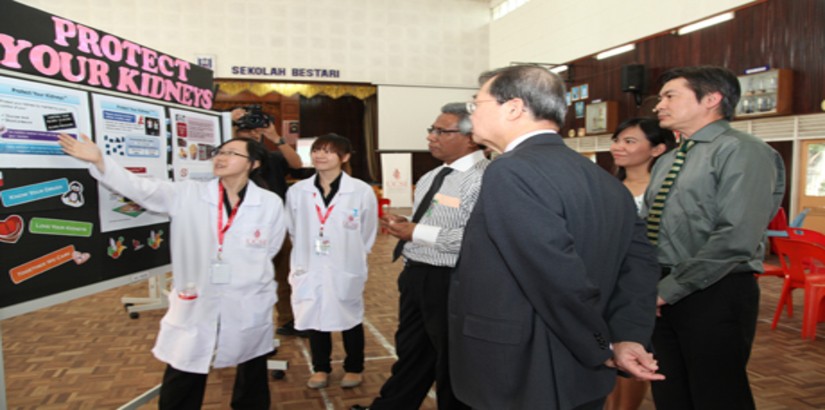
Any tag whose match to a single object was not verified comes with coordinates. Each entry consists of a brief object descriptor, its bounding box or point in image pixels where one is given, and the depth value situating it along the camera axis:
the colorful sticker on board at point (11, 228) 1.95
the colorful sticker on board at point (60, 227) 2.07
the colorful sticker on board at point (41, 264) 2.02
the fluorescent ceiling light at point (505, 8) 14.77
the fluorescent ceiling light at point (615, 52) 11.25
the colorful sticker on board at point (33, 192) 1.96
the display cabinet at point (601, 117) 11.61
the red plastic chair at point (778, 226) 4.40
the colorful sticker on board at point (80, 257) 2.27
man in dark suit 1.24
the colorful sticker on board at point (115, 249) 2.48
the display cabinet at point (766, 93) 8.05
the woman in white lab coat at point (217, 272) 2.28
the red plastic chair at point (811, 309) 4.07
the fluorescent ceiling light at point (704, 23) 9.13
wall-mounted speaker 10.59
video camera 3.75
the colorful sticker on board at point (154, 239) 2.78
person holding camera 3.79
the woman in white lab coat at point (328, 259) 3.16
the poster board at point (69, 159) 1.99
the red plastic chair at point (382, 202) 11.21
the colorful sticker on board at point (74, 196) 2.20
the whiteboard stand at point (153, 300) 4.84
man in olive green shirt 1.75
